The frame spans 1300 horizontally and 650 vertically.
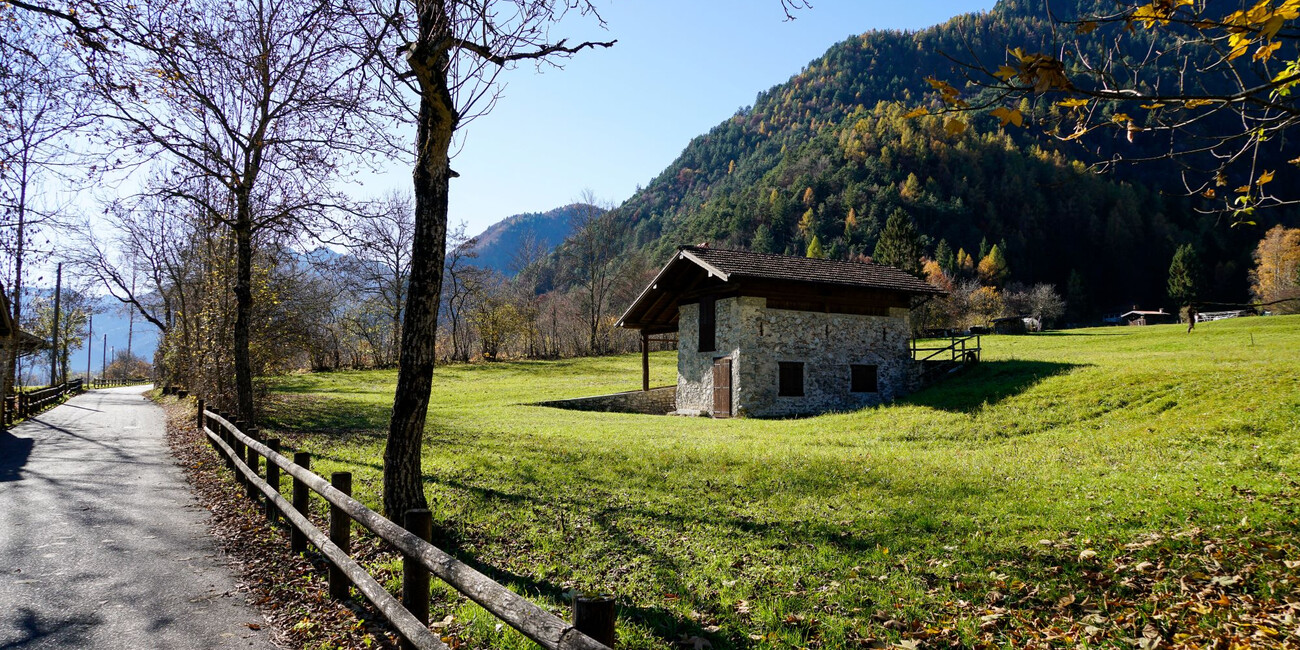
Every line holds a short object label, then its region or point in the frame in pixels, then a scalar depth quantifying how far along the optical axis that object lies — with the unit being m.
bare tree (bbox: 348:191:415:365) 46.75
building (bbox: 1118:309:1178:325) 65.16
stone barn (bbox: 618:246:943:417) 24.11
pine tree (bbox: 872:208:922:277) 66.94
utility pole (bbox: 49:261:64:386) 40.15
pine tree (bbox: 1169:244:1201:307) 80.19
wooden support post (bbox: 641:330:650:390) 30.03
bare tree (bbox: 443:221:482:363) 52.97
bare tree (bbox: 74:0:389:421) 13.91
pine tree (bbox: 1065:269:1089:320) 91.94
